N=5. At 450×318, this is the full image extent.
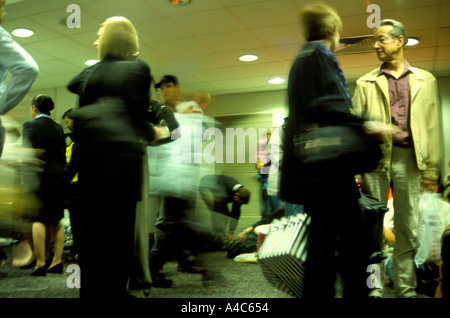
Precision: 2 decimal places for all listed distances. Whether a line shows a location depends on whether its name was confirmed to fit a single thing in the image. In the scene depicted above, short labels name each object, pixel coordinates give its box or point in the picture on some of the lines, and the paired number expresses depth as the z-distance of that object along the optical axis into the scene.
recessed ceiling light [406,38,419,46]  5.56
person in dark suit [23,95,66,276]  3.17
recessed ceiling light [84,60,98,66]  6.60
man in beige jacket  2.51
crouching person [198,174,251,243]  3.55
